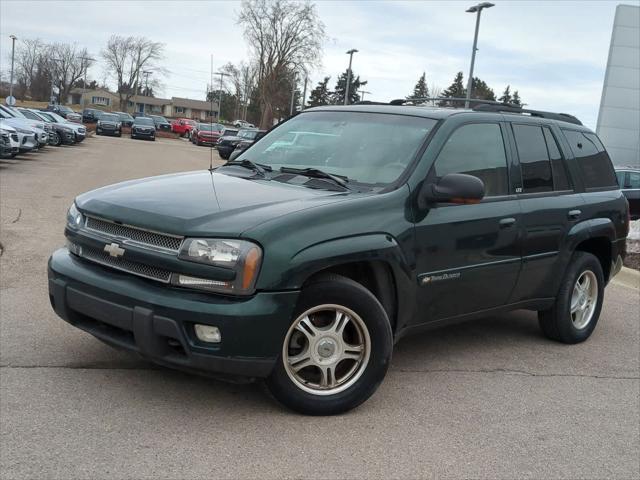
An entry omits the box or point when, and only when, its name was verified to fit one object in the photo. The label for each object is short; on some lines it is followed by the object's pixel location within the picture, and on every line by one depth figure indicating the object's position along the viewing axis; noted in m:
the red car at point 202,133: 45.92
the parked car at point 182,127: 63.71
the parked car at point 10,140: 18.44
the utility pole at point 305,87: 57.34
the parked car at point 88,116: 57.28
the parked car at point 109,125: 48.22
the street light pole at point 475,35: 28.58
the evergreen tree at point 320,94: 104.38
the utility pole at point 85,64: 105.50
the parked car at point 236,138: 33.88
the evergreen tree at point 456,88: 93.65
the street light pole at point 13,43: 73.56
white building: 31.39
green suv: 3.52
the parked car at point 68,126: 32.14
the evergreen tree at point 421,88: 110.25
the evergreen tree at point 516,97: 100.51
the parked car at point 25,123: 21.97
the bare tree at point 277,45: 63.28
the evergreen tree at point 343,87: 89.78
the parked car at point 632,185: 15.66
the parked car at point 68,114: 50.84
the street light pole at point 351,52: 48.00
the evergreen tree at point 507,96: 97.62
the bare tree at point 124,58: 99.44
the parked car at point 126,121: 58.15
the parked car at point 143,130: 47.94
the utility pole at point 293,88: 65.00
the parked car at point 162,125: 66.30
